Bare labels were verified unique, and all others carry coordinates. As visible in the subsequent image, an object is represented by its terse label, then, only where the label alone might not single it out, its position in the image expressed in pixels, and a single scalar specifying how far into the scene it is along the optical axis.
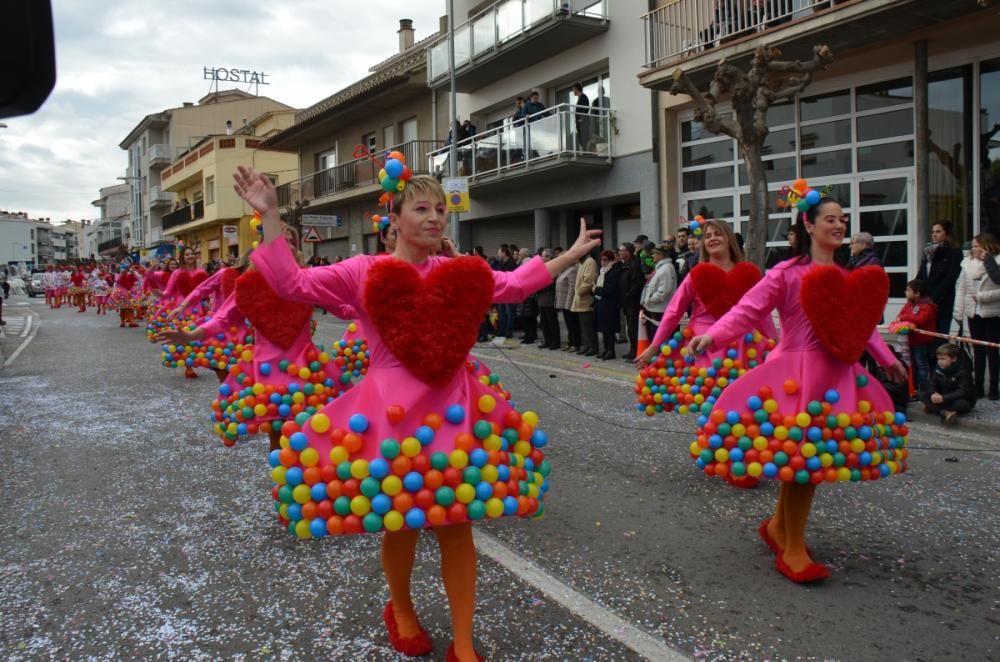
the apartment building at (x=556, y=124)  17.94
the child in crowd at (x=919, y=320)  8.29
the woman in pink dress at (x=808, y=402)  3.70
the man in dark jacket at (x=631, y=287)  12.45
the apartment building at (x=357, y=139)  26.56
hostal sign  56.75
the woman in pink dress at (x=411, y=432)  2.74
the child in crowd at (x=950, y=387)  7.52
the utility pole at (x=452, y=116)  20.13
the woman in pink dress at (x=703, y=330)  5.86
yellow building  42.75
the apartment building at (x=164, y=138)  54.25
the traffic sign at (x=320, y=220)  25.34
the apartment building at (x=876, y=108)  12.18
